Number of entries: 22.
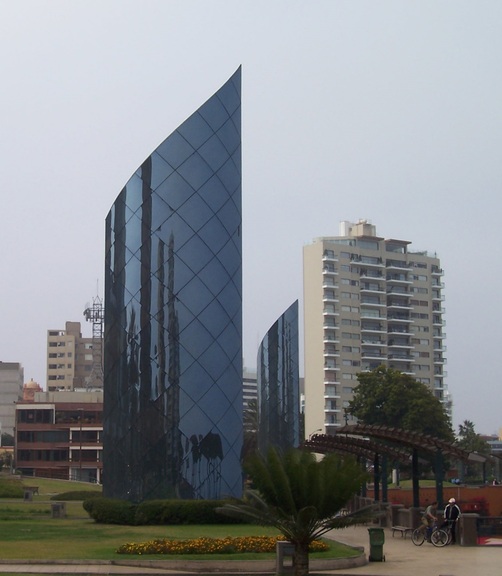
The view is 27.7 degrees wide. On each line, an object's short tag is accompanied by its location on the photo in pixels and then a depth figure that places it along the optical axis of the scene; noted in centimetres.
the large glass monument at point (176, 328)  4022
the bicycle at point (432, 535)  2923
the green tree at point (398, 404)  8744
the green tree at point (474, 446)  10660
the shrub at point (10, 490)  5938
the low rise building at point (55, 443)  11581
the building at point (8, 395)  17338
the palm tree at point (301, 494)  2071
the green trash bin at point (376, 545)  2545
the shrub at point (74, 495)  5719
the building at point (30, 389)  15310
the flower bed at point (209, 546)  2461
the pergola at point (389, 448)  3138
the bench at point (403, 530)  3238
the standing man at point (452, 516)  2944
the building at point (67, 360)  17775
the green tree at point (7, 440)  16512
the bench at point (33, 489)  6214
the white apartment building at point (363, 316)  13525
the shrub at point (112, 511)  3628
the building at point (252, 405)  12805
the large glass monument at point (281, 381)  7600
